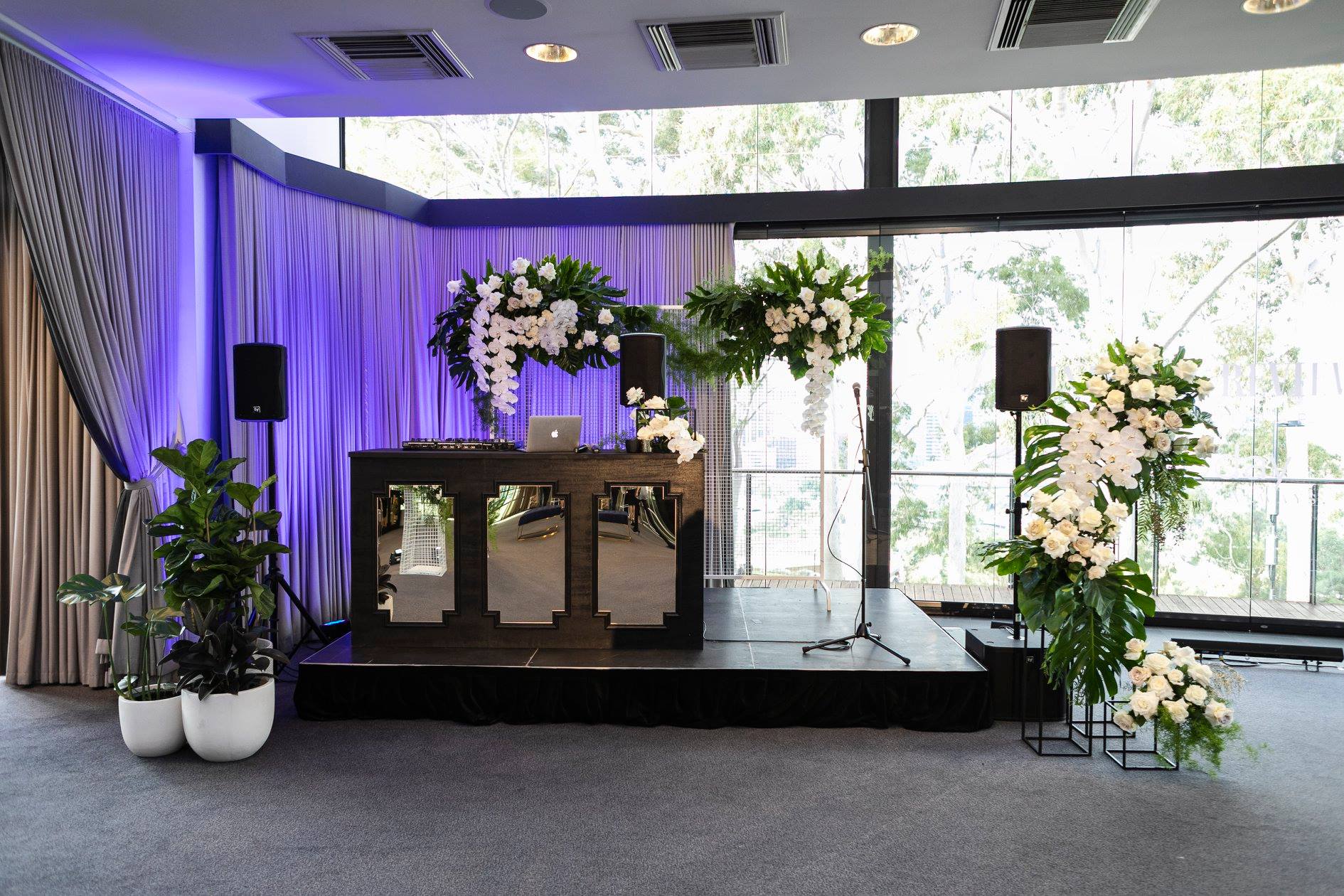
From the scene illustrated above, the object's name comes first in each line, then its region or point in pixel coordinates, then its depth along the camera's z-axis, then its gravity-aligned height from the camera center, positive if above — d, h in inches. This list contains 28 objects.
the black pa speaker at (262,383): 190.5 +9.6
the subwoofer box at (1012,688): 172.6 -52.3
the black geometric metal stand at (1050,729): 157.6 -58.2
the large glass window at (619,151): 273.4 +88.8
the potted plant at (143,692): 147.7 -47.1
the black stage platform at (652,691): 170.1 -52.0
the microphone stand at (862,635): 183.3 -45.4
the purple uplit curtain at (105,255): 163.2 +35.0
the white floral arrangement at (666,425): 176.7 +0.3
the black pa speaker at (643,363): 186.5 +13.7
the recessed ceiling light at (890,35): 152.2 +69.3
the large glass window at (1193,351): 245.4 +14.4
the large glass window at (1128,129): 242.7 +86.6
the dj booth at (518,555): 182.5 -27.0
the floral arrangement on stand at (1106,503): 146.8 -13.5
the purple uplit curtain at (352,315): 217.5 +30.5
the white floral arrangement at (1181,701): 142.6 -45.2
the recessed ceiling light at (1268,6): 139.4 +67.6
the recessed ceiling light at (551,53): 161.5 +69.8
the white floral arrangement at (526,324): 209.5 +25.1
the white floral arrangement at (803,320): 184.5 +22.9
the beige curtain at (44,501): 185.8 -15.9
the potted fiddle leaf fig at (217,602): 149.6 -31.6
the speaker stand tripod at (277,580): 198.4 -35.0
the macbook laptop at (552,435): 188.5 -2.0
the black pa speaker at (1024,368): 189.3 +12.5
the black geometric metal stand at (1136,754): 149.8 -58.6
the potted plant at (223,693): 149.0 -46.2
